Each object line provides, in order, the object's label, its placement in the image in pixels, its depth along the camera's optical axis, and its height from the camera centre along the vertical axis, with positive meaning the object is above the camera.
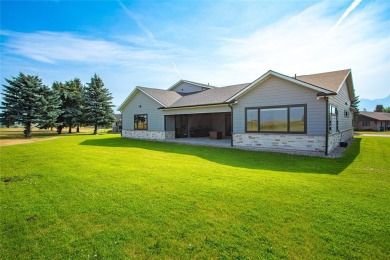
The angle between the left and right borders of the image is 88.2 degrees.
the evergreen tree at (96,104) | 29.00 +3.34
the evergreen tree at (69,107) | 29.58 +3.08
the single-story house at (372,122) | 40.72 +0.51
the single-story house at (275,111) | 10.61 +0.99
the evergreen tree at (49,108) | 24.45 +2.43
